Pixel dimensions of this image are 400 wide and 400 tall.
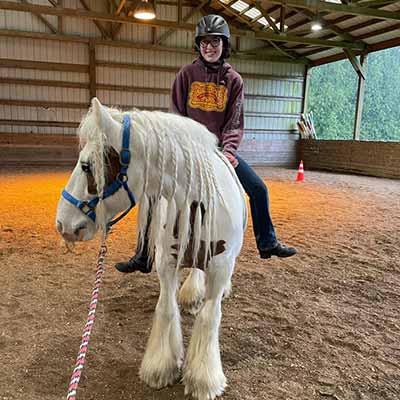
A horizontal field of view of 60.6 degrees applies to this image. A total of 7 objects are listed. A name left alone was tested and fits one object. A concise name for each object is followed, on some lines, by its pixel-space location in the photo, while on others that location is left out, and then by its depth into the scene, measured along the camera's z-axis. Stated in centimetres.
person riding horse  198
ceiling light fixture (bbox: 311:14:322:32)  1046
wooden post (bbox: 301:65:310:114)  1441
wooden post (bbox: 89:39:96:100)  1173
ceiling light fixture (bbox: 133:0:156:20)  802
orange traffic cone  951
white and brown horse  124
